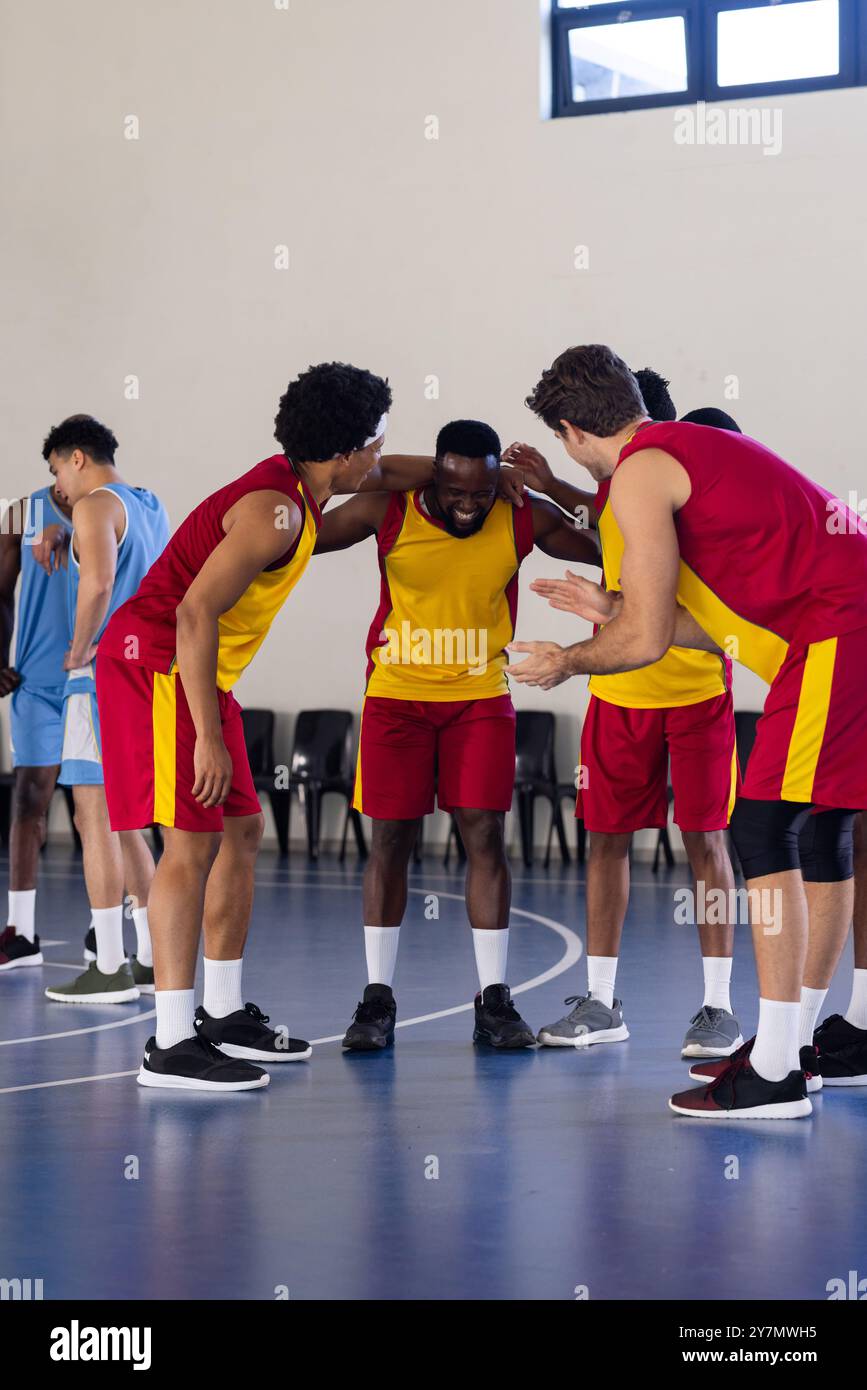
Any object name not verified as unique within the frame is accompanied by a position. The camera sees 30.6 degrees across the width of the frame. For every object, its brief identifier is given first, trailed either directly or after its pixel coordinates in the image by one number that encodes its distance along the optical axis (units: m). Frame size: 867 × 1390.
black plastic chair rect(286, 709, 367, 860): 9.52
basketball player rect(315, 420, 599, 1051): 4.39
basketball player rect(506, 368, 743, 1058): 4.24
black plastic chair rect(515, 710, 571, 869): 9.18
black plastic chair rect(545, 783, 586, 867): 9.25
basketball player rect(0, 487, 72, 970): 5.66
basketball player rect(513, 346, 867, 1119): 3.38
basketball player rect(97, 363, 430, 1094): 3.69
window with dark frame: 9.20
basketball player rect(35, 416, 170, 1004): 5.07
